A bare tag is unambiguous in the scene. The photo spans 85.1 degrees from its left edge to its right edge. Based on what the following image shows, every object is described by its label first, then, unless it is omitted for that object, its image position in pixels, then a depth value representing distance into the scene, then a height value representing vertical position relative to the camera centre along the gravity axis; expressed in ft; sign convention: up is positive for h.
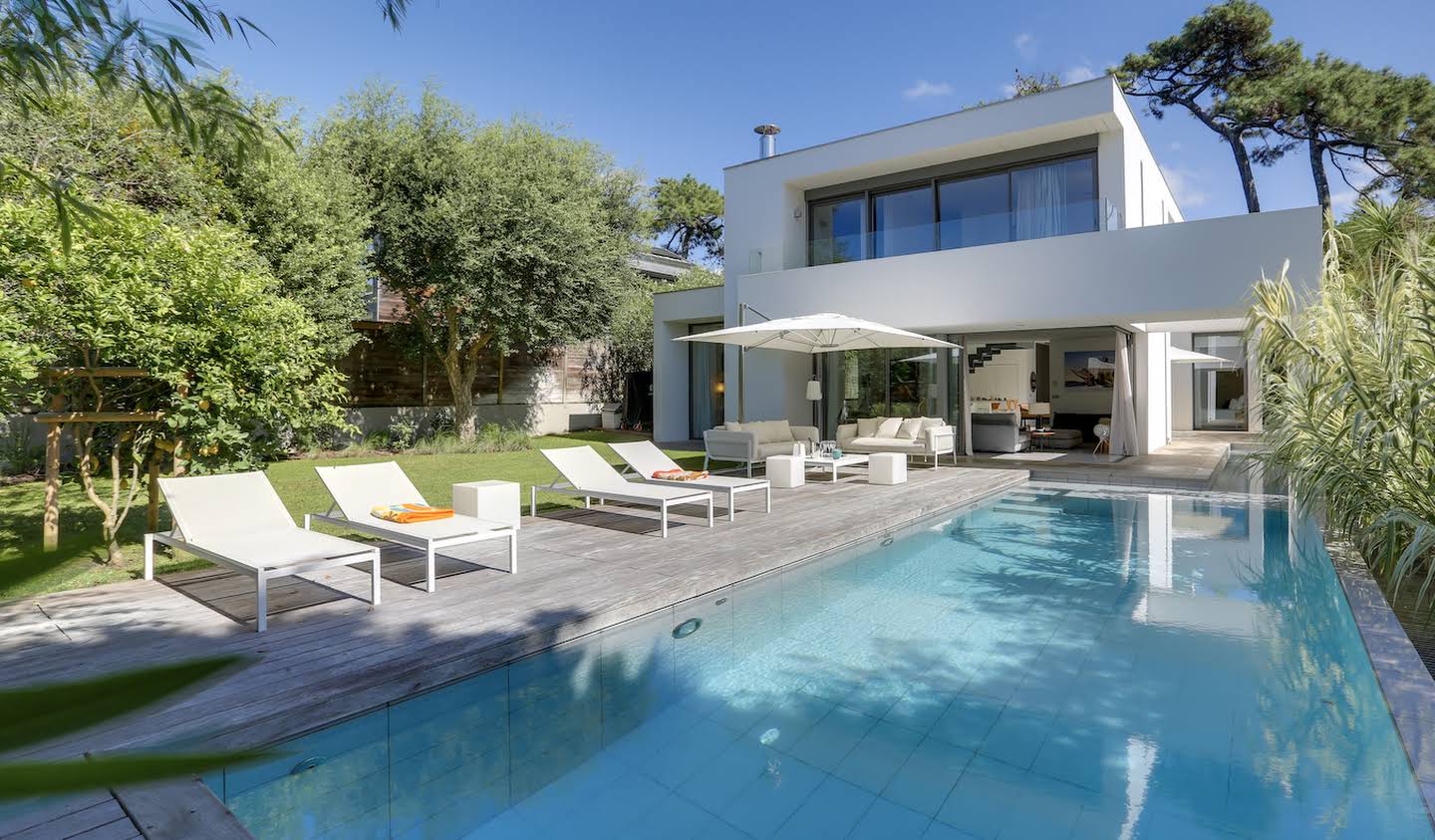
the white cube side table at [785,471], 34.40 -2.79
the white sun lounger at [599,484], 23.89 -2.47
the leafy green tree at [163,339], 17.21 +1.86
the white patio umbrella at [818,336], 38.63 +3.82
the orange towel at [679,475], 28.89 -2.45
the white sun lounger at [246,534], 14.89 -2.59
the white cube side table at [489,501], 21.97 -2.51
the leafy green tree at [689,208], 108.27 +27.89
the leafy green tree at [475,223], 49.57 +12.19
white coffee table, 36.06 -2.57
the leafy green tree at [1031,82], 86.53 +35.89
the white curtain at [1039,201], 41.83 +11.46
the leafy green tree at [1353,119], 59.98 +22.66
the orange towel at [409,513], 18.67 -2.43
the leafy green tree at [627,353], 73.26 +5.67
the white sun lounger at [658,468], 26.53 -2.20
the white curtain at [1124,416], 48.11 -0.82
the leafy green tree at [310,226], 41.70 +10.64
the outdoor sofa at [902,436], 42.01 -1.76
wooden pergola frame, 18.16 -0.10
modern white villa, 38.06 +7.39
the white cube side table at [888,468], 35.50 -2.82
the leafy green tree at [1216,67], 67.21 +30.73
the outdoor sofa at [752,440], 38.52 -1.71
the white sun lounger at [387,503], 17.58 -2.50
